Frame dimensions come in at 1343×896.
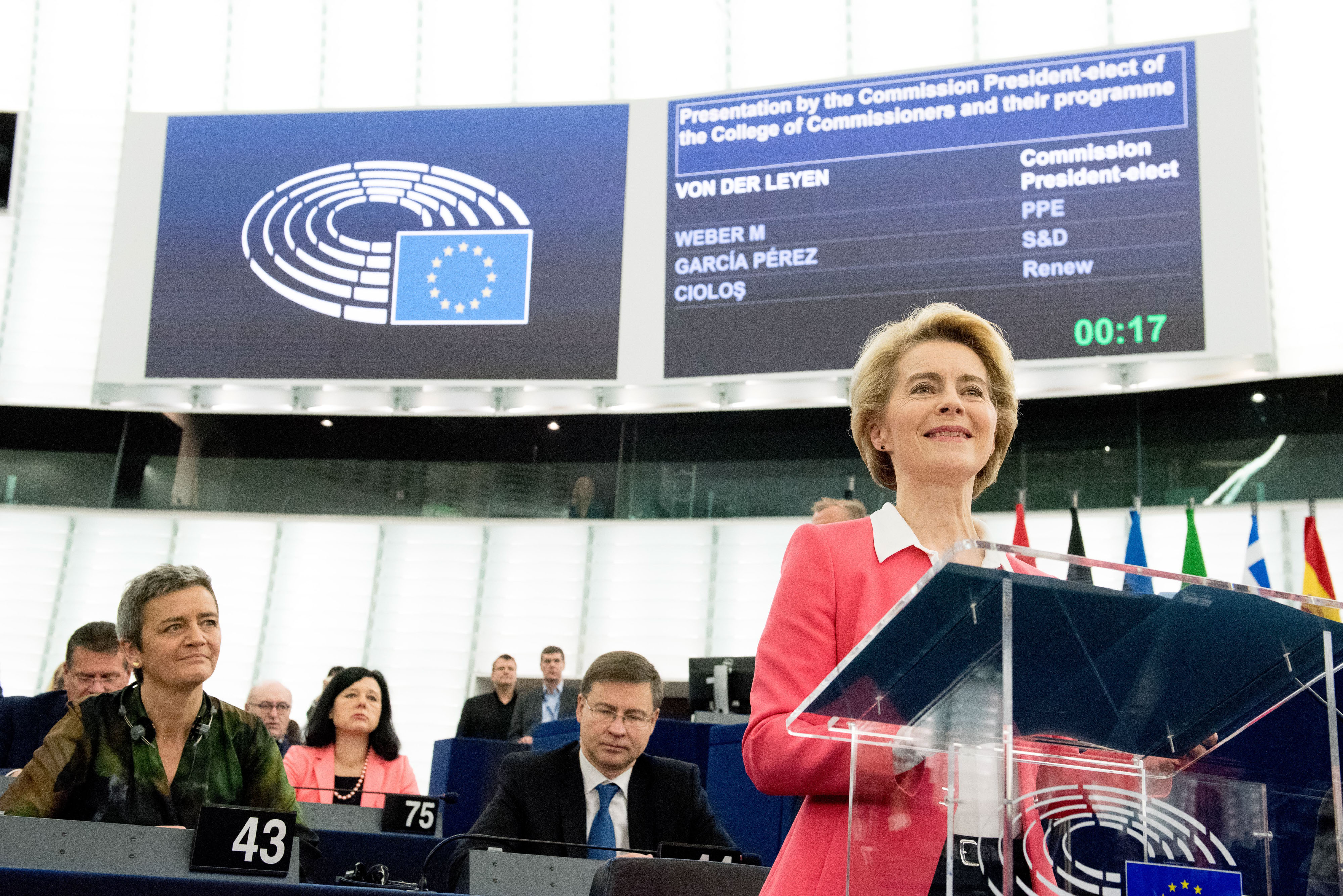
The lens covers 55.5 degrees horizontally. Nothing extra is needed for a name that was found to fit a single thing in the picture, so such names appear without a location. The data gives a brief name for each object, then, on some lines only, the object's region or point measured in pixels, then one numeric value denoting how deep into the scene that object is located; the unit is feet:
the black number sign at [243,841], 6.76
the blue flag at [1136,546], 27.71
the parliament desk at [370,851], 11.24
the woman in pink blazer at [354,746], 16.37
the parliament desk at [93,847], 6.68
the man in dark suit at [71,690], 15.08
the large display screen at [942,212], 27.68
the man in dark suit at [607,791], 12.16
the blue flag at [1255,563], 26.11
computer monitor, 21.72
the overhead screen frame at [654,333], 26.84
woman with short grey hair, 8.94
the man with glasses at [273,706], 21.91
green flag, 27.76
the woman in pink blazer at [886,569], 3.48
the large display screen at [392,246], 32.60
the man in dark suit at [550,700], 27.78
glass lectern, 3.15
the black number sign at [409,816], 12.78
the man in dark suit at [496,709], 27.84
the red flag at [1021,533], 28.94
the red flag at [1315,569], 25.90
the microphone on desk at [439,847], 8.68
